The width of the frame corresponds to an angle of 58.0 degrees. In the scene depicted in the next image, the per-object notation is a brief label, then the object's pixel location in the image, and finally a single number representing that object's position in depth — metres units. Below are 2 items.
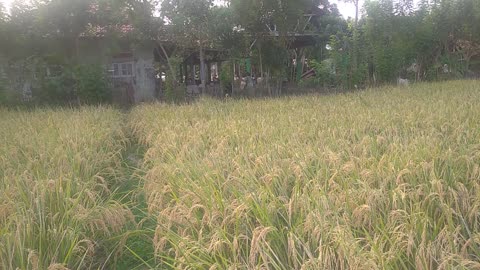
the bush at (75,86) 13.02
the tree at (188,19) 13.39
